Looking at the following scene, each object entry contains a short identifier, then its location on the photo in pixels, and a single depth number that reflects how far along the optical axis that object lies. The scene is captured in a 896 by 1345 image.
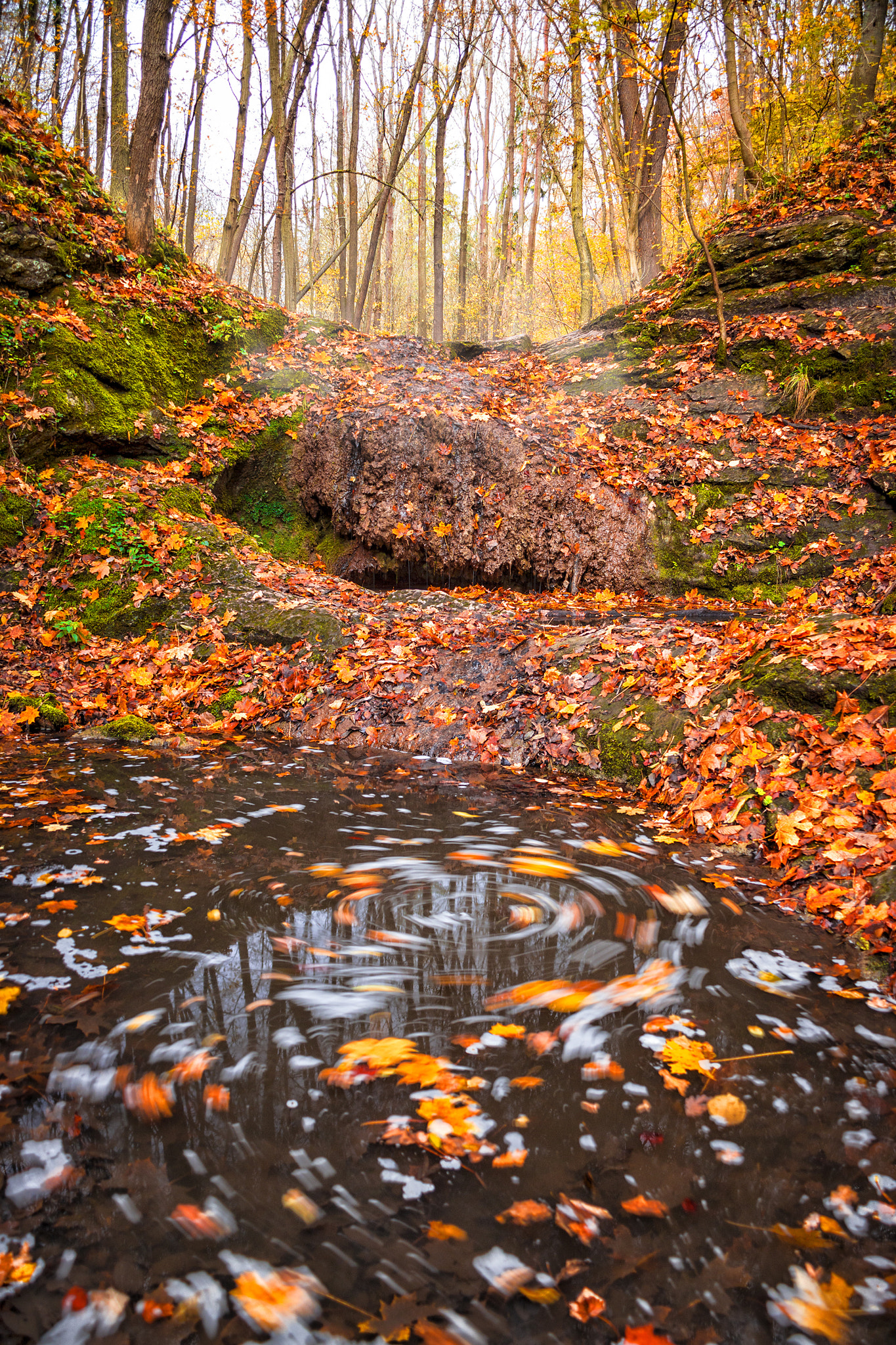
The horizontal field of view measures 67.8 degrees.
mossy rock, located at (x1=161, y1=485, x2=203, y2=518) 8.89
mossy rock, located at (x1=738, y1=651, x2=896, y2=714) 4.25
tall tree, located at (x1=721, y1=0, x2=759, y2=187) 11.84
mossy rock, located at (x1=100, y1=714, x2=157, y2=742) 6.00
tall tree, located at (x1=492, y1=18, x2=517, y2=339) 23.61
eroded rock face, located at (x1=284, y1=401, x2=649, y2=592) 10.07
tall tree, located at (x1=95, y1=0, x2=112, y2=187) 17.19
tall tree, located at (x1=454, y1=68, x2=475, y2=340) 21.83
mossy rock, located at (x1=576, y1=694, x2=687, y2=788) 5.21
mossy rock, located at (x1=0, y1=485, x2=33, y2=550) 7.59
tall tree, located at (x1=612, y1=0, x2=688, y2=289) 13.90
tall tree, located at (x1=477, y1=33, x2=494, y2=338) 27.41
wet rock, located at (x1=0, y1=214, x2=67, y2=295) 8.94
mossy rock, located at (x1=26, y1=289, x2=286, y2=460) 8.88
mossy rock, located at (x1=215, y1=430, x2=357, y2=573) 10.98
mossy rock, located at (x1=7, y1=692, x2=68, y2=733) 6.05
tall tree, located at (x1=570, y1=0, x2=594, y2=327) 17.91
